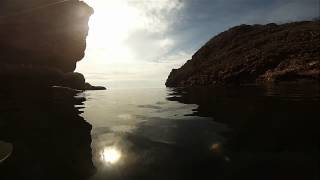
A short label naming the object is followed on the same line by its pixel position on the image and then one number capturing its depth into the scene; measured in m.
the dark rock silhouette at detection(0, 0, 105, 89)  24.39
